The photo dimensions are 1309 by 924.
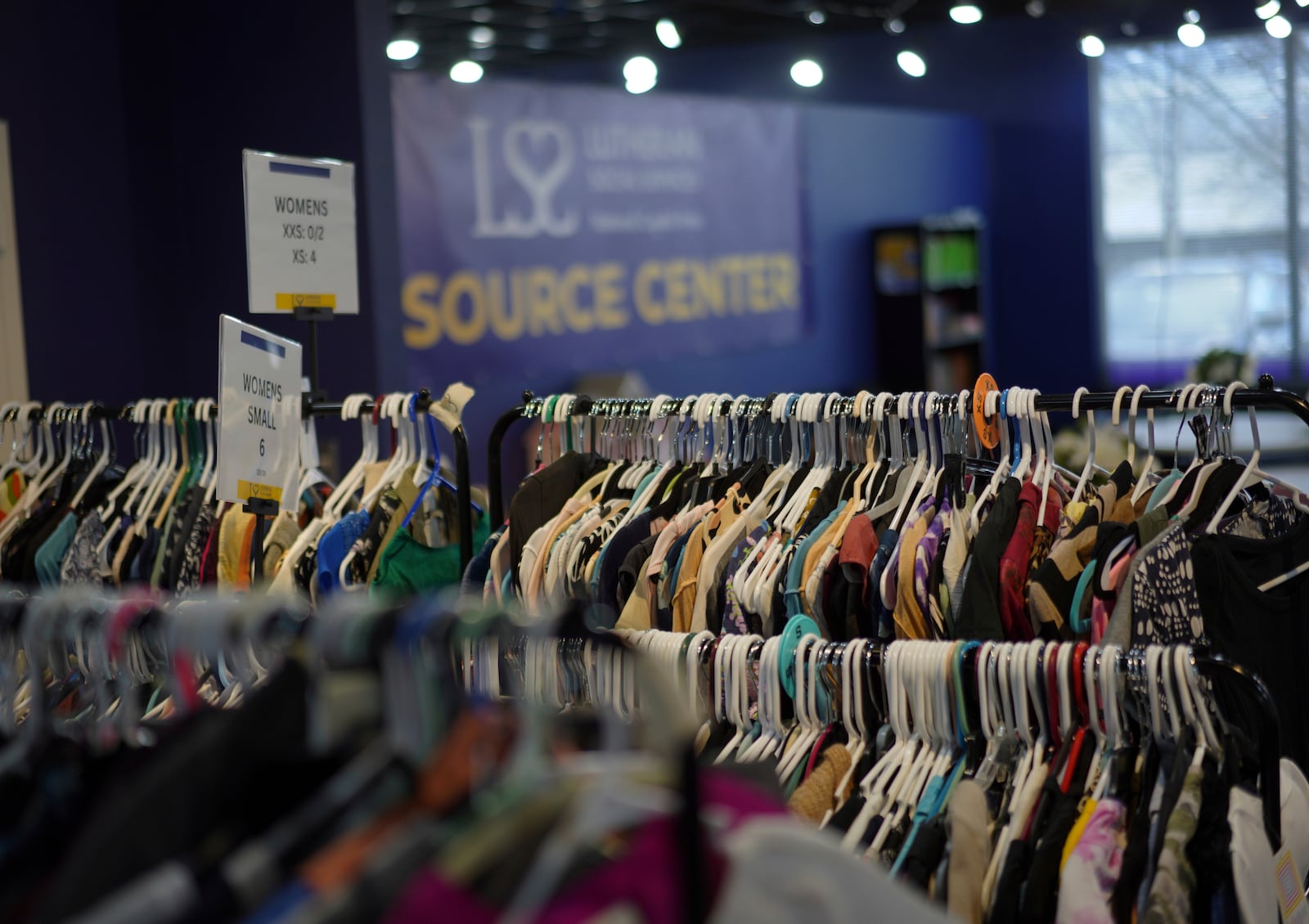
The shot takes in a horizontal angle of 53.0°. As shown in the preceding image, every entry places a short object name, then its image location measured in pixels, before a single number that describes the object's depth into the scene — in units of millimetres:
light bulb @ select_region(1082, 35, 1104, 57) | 8531
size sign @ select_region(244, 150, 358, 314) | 2797
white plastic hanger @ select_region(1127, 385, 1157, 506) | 2098
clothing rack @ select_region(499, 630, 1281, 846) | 1477
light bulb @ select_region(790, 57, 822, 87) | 7598
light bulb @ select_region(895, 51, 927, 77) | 7891
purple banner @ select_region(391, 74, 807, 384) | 5949
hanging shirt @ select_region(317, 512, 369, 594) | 2469
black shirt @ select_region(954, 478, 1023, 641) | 1961
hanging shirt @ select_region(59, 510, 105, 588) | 2807
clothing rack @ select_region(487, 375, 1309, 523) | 1939
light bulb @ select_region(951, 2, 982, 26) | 7414
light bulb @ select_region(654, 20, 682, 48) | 7195
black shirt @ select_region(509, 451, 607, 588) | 2486
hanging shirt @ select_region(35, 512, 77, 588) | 2805
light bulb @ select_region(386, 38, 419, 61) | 8117
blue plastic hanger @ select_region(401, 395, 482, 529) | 2590
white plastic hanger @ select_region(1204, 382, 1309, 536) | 1991
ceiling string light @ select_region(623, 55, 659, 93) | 6859
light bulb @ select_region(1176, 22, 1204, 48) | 7871
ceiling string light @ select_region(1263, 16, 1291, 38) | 8188
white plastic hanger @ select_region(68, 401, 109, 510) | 2980
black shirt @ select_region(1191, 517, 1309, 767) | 1890
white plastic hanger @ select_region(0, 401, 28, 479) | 3135
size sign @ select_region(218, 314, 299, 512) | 2395
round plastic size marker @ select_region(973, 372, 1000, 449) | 2193
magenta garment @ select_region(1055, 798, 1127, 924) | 1414
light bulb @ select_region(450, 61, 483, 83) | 7605
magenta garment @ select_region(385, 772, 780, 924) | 859
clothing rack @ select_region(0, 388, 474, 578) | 2549
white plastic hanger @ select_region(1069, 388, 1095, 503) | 2113
